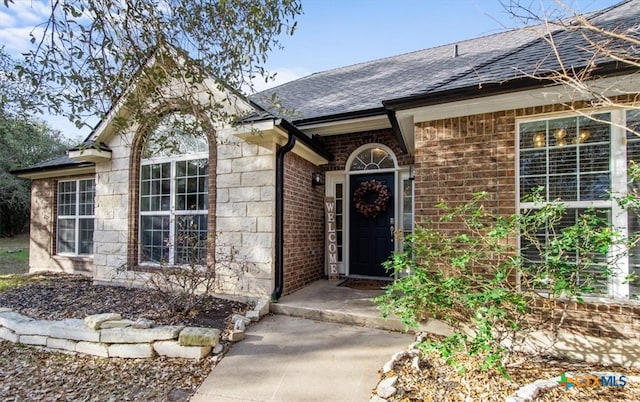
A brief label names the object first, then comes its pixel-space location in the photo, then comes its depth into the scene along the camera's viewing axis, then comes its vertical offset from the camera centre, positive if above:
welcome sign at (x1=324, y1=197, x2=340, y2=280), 6.83 -0.73
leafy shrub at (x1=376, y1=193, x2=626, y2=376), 2.89 -0.73
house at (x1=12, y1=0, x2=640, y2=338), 3.59 +0.58
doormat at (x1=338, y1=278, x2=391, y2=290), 6.08 -1.57
